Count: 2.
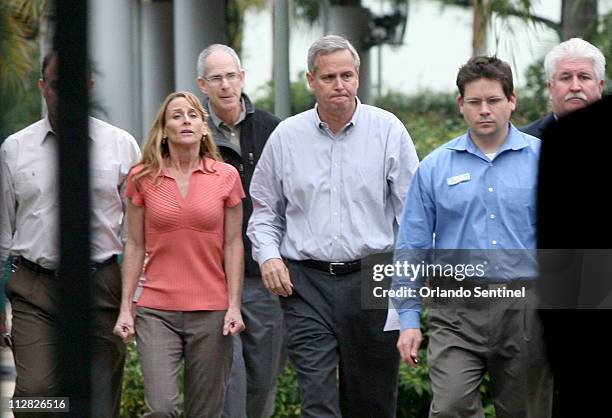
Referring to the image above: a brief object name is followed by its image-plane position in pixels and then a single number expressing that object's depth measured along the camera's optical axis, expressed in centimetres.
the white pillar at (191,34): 2806
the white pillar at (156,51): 3637
